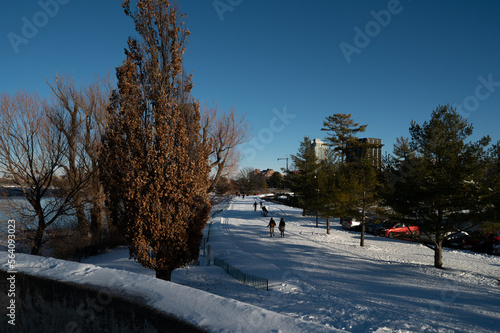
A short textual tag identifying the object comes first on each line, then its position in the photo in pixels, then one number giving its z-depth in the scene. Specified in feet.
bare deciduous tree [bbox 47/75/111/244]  53.62
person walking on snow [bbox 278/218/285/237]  71.31
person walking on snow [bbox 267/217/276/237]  71.15
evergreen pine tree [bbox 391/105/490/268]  42.68
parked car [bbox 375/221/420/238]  78.69
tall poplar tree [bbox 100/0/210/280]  26.89
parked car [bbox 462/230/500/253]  58.18
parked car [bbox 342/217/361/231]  89.40
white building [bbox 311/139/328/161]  197.98
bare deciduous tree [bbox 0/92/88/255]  42.50
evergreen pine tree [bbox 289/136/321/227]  95.40
